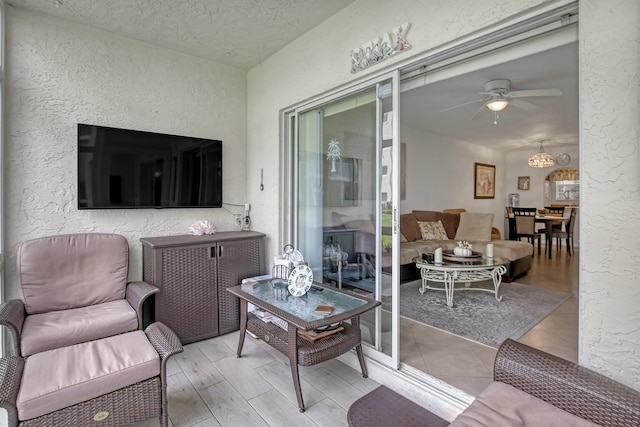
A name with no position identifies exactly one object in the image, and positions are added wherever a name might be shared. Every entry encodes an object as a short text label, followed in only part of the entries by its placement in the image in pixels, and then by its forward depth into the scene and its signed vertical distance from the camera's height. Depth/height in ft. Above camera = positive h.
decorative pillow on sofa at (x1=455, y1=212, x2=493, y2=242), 18.81 -1.08
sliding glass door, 7.50 +0.37
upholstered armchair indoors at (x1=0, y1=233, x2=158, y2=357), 6.58 -2.16
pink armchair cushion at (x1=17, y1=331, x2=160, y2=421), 4.71 -2.69
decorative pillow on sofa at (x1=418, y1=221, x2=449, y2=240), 18.22 -1.25
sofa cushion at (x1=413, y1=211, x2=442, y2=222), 18.80 -0.38
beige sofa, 15.71 -1.74
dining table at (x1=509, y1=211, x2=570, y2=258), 22.16 -0.84
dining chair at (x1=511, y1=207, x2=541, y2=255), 21.59 -1.07
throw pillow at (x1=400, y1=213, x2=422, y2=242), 16.57 -1.01
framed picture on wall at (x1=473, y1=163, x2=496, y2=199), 24.59 +2.22
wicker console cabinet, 8.93 -2.04
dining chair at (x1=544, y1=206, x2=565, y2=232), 22.68 -0.20
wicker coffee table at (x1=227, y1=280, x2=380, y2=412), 6.34 -2.22
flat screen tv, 8.93 +1.18
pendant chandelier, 21.39 +3.31
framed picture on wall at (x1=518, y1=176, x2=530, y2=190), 27.53 +2.35
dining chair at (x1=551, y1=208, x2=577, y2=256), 22.09 -1.65
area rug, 9.80 -3.69
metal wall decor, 6.72 +3.61
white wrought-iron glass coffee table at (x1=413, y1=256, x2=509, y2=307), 12.30 -2.53
